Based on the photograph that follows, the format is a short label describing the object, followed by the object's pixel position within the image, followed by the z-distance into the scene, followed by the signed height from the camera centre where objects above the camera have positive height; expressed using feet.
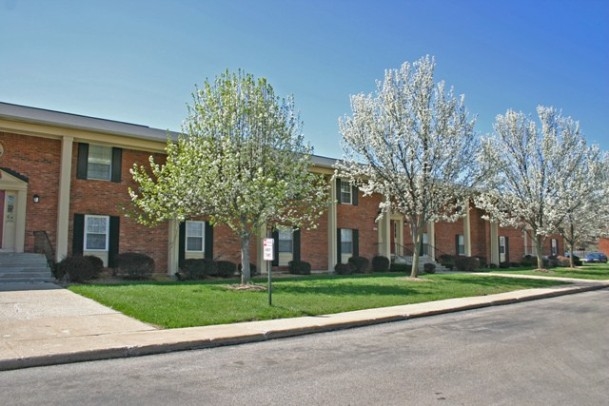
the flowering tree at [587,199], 96.31 +9.81
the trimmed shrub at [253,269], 71.92 -2.94
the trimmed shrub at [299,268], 79.66 -2.98
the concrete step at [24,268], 51.46 -2.34
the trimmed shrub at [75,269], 53.78 -2.40
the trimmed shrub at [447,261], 103.18 -2.15
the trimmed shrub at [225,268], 68.54 -2.72
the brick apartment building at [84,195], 59.67 +5.90
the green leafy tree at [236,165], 48.11 +7.74
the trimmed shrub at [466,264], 102.12 -2.66
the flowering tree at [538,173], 94.12 +14.01
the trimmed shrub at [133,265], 61.00 -2.18
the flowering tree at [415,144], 68.74 +13.80
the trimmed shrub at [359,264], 86.17 -2.47
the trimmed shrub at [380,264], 90.63 -2.55
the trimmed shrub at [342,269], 83.30 -3.20
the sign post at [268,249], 37.24 -0.09
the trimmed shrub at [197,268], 65.41 -2.65
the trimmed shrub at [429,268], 93.65 -3.23
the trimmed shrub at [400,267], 92.47 -3.10
